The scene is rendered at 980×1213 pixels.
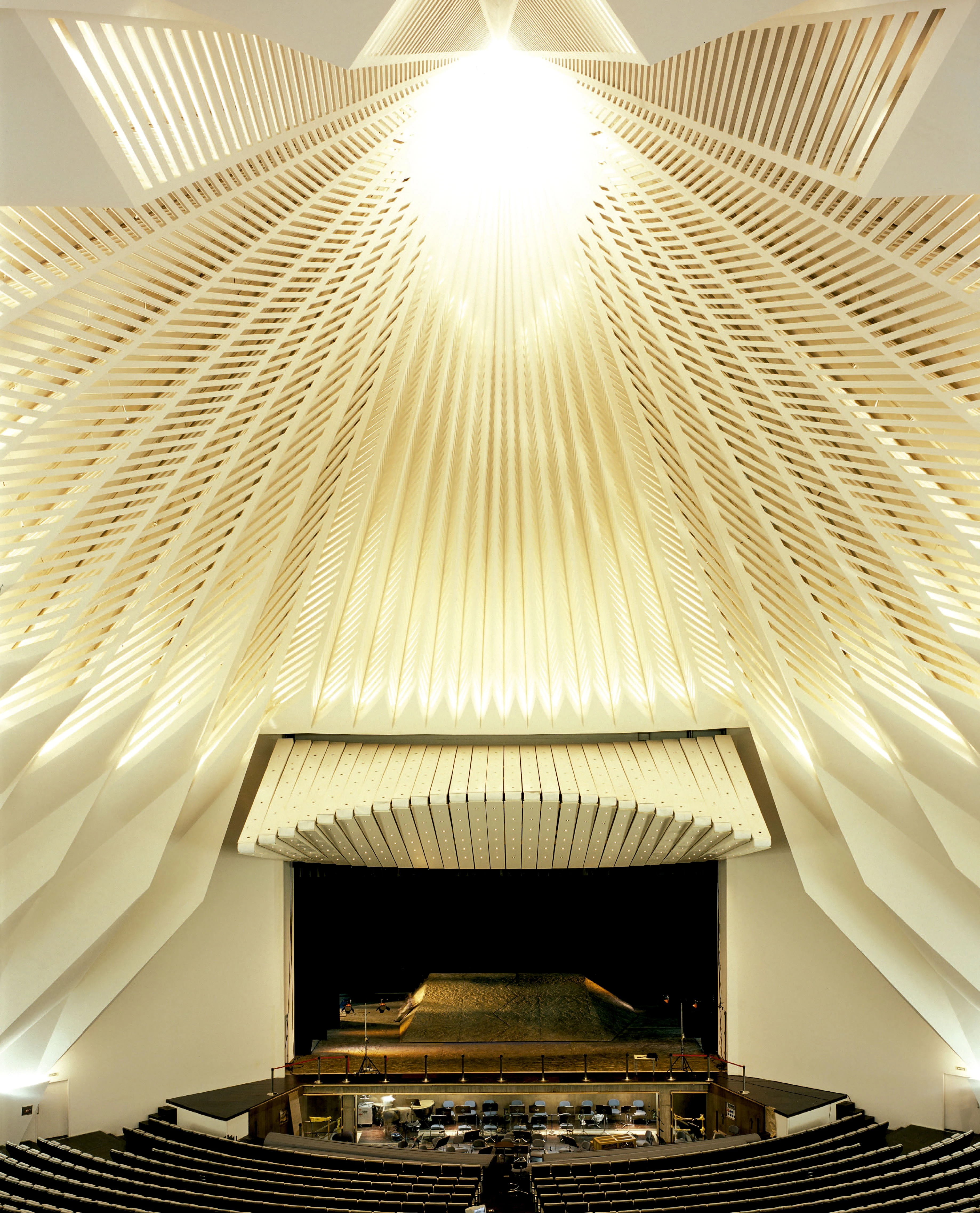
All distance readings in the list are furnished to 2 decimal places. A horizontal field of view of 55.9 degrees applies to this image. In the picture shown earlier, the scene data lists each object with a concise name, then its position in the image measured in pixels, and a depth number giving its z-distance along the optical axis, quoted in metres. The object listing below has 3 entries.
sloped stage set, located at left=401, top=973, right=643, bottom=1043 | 18.66
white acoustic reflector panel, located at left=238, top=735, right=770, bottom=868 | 14.48
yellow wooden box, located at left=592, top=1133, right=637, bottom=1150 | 15.64
